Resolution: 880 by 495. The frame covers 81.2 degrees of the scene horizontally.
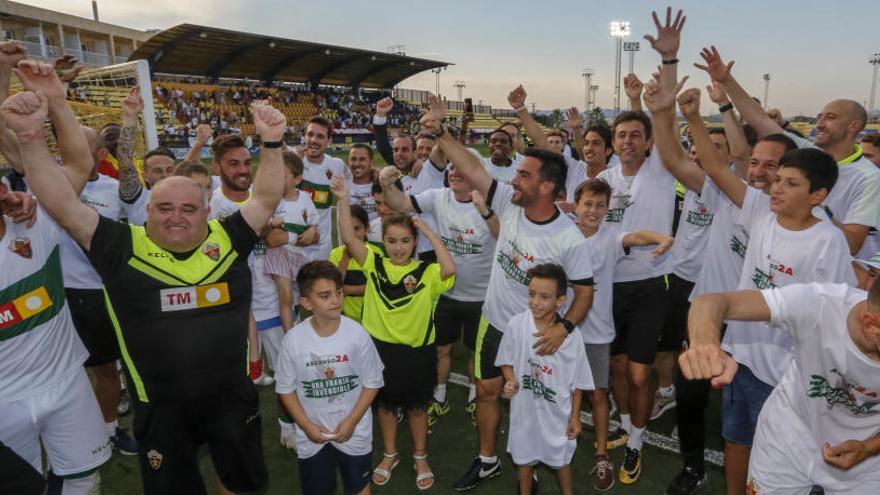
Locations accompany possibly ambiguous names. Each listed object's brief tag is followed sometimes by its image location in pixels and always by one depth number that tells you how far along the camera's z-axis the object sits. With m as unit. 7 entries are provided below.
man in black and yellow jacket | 2.88
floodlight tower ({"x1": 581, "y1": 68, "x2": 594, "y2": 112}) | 79.12
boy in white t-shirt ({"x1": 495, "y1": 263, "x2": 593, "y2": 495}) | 3.64
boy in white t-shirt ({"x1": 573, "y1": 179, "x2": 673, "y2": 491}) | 4.27
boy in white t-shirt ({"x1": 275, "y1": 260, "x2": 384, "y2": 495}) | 3.48
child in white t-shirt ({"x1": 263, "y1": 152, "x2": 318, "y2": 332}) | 4.89
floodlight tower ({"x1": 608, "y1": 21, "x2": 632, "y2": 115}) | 41.41
